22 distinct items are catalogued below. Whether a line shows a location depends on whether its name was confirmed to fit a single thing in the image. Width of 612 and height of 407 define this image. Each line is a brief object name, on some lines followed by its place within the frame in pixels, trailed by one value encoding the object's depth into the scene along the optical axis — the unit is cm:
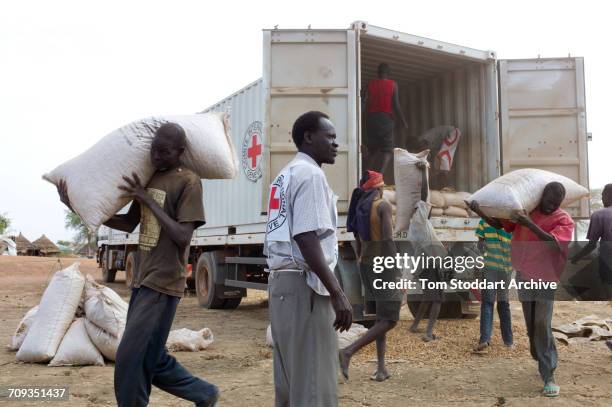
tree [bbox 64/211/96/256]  5128
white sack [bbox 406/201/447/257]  515
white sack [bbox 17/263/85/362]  442
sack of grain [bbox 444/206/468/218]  622
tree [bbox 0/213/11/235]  4462
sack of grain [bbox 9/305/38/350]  482
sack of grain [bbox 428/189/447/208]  610
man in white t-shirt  200
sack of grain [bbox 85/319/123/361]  444
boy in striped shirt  498
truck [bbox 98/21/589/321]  565
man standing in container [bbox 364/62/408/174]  693
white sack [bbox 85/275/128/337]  441
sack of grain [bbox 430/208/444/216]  607
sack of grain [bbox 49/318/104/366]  440
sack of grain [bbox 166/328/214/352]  517
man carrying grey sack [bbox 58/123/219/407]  237
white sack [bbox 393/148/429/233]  522
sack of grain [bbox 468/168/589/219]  381
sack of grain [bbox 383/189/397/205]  581
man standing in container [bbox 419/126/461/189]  720
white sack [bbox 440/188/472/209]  632
